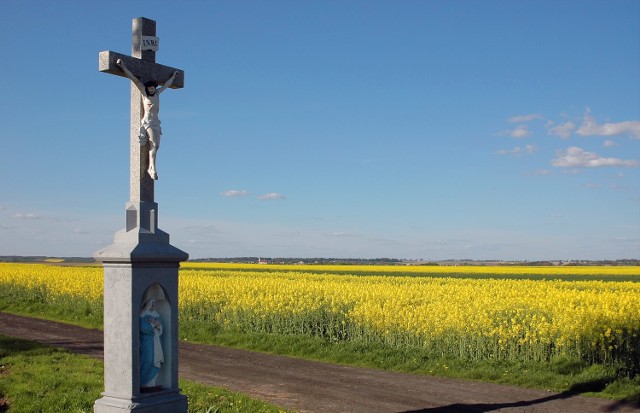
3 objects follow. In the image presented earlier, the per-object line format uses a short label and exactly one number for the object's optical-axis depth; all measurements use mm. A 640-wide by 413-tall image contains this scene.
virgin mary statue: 8742
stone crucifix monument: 8516
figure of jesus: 9164
